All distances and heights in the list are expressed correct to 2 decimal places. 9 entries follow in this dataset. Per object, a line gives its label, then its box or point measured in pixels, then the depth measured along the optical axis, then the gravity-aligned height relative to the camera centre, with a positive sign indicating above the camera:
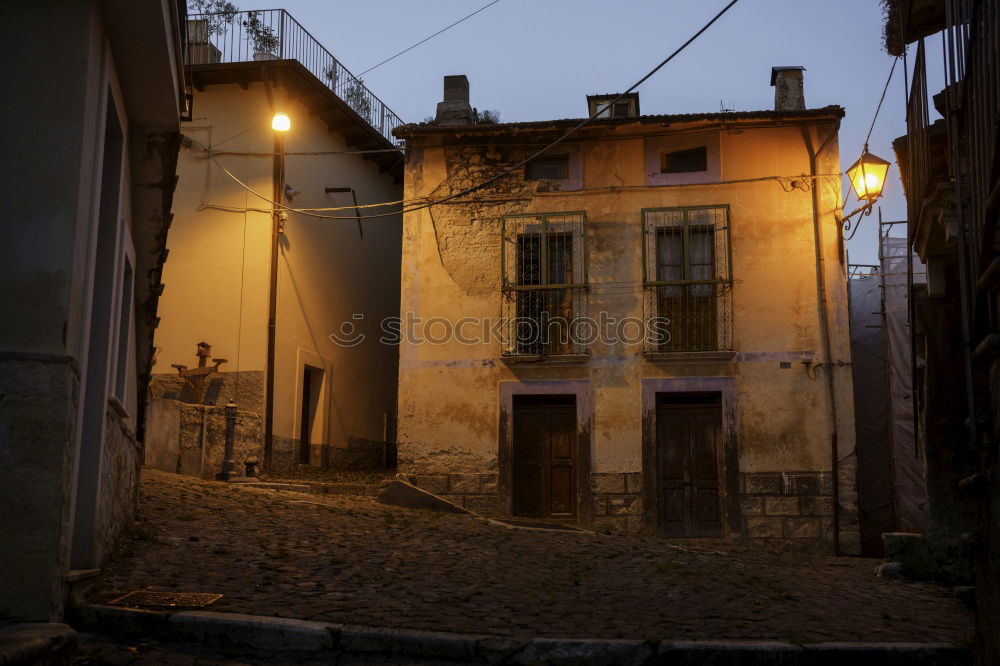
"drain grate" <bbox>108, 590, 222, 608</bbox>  6.28 -0.86
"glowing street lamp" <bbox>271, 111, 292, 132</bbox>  16.86 +5.75
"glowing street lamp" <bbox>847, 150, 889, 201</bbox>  14.08 +4.15
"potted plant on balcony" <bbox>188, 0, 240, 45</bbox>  18.39 +8.09
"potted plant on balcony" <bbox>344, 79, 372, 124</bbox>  20.28 +7.47
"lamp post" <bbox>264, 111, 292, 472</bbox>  16.86 +3.91
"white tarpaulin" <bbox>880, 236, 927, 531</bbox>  17.20 +1.09
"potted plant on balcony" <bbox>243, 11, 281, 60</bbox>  18.27 +7.78
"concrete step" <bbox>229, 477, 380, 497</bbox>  14.70 -0.31
